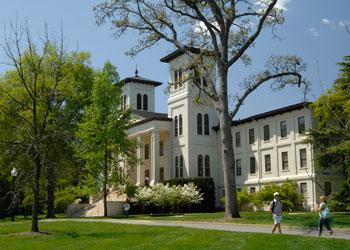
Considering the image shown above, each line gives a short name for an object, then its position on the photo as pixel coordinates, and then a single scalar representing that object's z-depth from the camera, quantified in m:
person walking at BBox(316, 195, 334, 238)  16.67
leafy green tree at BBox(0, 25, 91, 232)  21.38
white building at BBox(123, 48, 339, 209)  42.19
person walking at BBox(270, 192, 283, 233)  18.31
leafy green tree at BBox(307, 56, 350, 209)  31.02
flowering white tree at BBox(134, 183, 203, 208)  42.81
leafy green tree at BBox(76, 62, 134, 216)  39.72
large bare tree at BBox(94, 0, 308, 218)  28.39
